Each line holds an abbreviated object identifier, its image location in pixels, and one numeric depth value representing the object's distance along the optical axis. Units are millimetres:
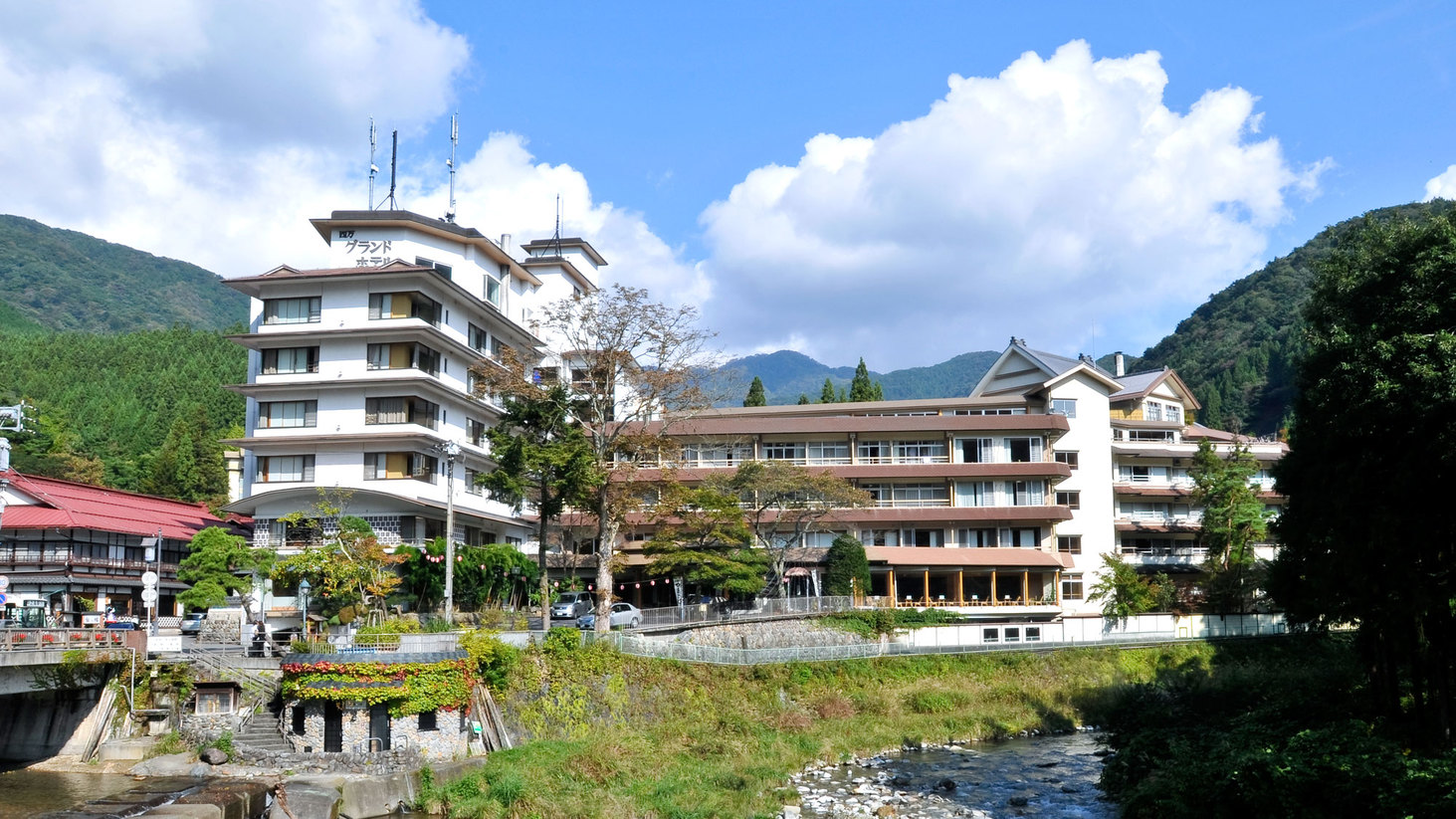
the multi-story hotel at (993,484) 60500
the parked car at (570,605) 46438
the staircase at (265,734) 29469
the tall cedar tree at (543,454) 38969
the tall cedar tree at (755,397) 88750
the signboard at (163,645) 32062
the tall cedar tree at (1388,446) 21719
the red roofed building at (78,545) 47000
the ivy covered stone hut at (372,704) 29109
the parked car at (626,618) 43500
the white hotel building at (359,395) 49094
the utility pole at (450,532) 35484
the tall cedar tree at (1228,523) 57219
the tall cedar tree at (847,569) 54875
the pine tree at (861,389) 87500
